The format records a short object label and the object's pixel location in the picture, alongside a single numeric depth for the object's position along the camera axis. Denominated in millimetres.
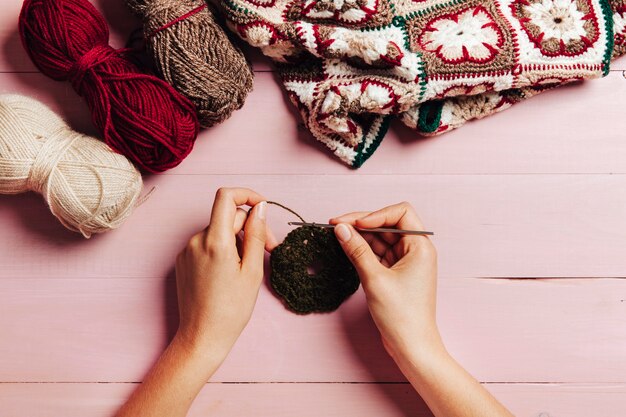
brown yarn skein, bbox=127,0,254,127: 793
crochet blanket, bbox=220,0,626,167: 856
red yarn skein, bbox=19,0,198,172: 788
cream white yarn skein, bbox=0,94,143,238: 791
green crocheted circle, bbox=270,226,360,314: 900
